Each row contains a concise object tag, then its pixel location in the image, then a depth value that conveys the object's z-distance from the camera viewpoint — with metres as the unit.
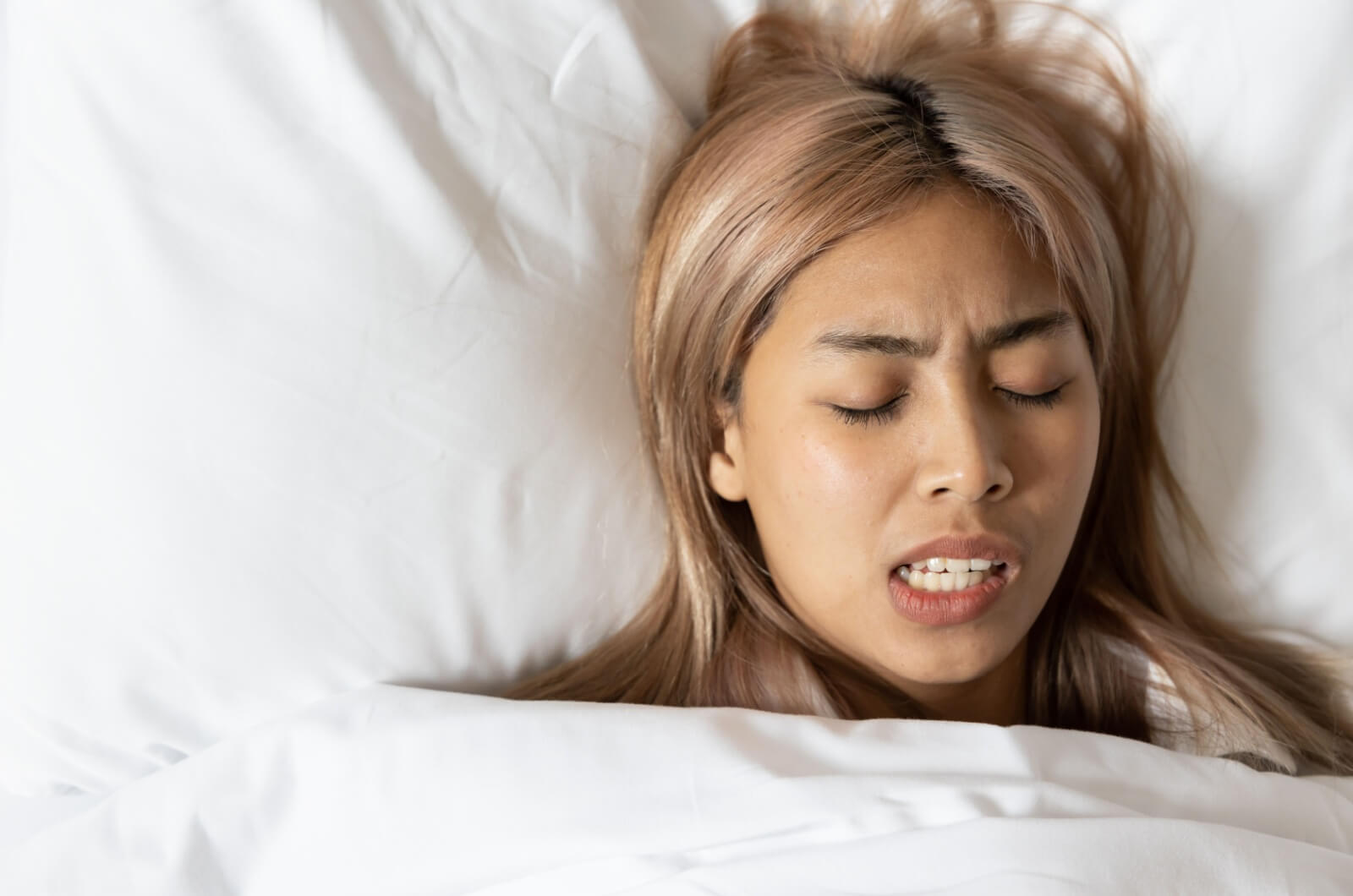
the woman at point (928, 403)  1.08
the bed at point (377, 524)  1.00
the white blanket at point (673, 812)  0.94
